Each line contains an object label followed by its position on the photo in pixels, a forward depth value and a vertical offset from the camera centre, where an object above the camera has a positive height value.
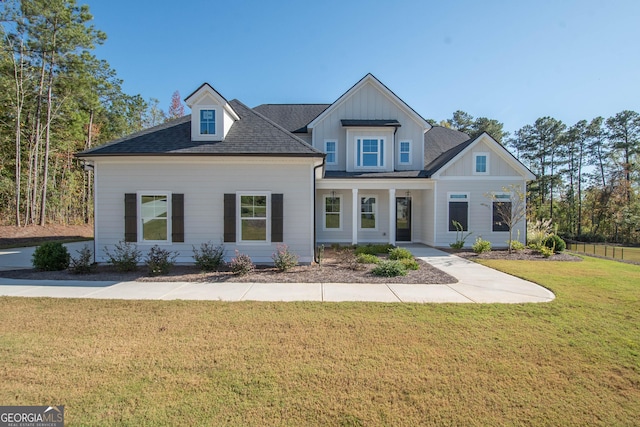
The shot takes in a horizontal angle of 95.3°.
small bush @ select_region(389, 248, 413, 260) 10.12 -1.48
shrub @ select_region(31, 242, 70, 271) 8.55 -1.40
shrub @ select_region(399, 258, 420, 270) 8.95 -1.63
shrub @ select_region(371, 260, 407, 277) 8.21 -1.64
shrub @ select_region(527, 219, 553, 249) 13.17 -0.99
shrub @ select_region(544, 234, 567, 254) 12.47 -1.34
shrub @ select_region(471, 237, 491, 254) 12.00 -1.43
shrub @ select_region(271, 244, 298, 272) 8.57 -1.45
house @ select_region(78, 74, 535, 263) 9.47 +0.94
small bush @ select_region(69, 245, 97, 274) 8.19 -1.53
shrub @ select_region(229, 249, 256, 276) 8.10 -1.52
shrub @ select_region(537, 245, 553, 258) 11.33 -1.51
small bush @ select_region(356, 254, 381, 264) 9.88 -1.61
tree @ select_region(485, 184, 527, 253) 12.91 +0.33
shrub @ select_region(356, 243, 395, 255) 11.68 -1.51
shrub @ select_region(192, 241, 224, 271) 8.57 -1.39
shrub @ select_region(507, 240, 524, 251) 12.87 -1.48
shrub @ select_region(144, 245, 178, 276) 8.13 -1.50
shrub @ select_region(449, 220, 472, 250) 13.75 -0.99
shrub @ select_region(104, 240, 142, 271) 8.45 -1.39
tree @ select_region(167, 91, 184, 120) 34.81 +12.46
